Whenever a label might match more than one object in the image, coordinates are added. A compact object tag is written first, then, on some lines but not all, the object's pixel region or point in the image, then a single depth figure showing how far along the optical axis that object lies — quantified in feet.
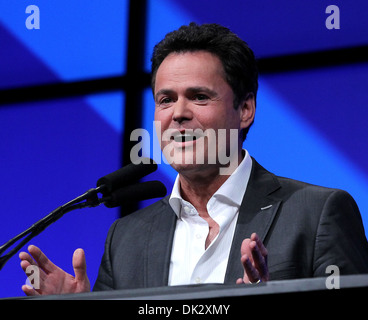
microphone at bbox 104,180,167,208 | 19.22
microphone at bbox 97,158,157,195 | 19.23
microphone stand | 18.85
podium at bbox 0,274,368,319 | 15.47
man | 19.66
